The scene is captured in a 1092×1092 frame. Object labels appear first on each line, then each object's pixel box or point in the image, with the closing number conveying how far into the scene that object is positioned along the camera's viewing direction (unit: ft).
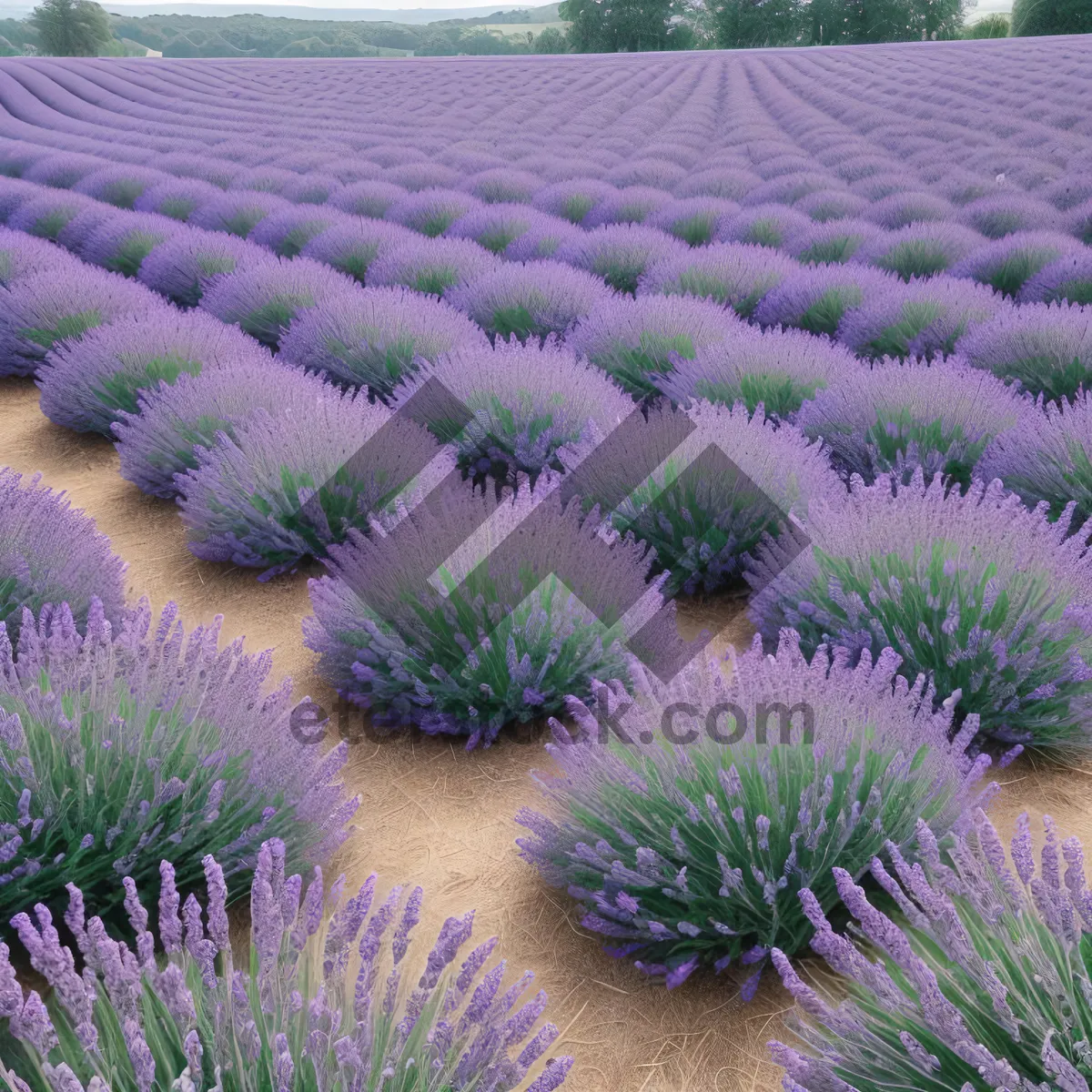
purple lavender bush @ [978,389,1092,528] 9.41
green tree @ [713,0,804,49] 132.67
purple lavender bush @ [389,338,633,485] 11.21
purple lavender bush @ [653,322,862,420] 12.23
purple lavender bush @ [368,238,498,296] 18.26
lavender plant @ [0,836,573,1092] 3.66
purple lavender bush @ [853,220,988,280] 19.12
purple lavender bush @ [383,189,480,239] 24.27
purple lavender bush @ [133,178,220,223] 26.61
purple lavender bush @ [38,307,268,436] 13.34
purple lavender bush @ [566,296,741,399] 13.65
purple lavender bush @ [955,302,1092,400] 12.73
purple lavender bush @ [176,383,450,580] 10.00
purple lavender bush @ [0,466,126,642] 7.64
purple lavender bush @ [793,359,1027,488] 10.57
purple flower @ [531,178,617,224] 25.36
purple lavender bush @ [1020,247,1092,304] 16.07
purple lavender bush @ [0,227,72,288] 18.02
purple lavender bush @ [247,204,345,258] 22.47
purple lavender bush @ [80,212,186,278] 21.58
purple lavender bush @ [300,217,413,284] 20.48
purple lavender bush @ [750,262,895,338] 16.07
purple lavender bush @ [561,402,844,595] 9.51
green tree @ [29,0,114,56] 132.36
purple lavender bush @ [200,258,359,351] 16.61
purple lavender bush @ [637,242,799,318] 17.29
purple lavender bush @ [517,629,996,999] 5.43
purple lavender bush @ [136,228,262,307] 19.34
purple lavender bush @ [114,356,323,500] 11.47
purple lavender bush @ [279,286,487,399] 13.89
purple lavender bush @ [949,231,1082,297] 17.99
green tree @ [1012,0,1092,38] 106.11
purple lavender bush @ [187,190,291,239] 24.48
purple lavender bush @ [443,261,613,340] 15.76
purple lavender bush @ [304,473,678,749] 7.52
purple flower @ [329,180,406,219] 26.23
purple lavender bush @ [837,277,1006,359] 14.58
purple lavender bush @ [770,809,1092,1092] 3.82
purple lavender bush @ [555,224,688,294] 19.17
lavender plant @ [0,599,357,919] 5.41
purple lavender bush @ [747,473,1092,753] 7.00
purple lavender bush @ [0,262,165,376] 15.85
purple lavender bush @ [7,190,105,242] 24.73
